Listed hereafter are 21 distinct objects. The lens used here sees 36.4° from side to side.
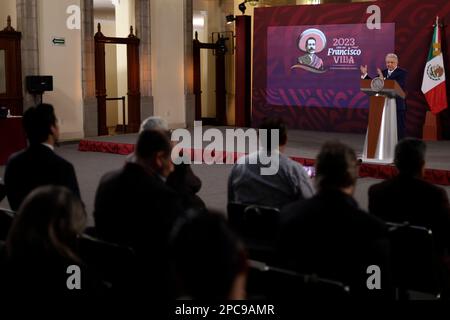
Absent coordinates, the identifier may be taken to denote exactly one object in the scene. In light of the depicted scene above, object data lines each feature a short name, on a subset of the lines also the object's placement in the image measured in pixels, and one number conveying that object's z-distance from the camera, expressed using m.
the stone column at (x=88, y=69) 12.73
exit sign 12.31
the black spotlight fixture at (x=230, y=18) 14.76
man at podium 8.94
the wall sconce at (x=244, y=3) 14.82
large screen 12.66
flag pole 11.83
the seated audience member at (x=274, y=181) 4.00
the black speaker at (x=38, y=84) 11.70
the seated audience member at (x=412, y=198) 3.27
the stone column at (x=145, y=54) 13.81
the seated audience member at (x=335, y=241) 2.51
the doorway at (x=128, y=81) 13.28
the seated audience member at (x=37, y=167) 3.78
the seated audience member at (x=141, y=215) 2.99
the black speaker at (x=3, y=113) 9.50
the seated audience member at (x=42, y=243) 2.20
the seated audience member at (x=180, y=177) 4.57
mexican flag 11.62
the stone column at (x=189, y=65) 14.64
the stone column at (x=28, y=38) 11.88
